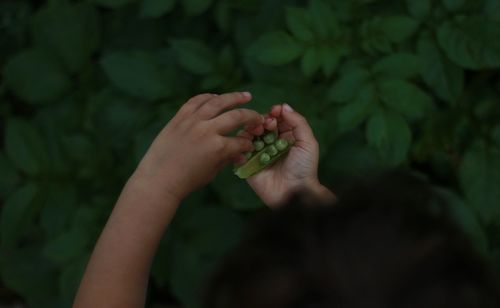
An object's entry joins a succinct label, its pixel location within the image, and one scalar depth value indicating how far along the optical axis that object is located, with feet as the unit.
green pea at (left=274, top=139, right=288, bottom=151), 4.86
